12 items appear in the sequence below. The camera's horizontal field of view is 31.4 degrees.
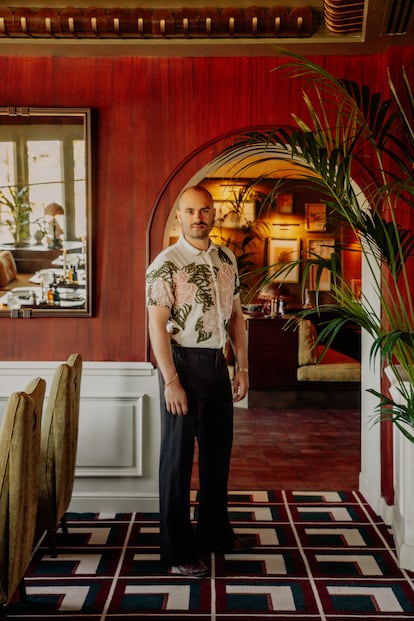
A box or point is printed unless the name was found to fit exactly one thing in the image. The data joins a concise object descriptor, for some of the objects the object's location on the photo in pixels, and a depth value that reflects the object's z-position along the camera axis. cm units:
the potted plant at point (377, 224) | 293
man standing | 331
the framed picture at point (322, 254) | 1042
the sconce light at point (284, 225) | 1062
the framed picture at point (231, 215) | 1058
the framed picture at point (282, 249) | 1053
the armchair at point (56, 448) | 321
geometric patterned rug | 294
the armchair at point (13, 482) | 238
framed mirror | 418
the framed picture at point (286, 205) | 1060
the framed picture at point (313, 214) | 1046
